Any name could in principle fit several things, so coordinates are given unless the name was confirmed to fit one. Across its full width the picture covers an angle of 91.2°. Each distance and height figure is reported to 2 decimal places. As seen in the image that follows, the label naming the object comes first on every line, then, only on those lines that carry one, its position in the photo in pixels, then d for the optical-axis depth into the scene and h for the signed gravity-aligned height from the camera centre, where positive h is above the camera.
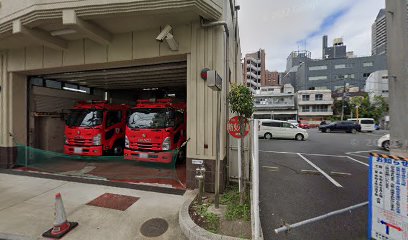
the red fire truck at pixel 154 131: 6.86 -0.44
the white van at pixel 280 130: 18.42 -1.08
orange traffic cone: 3.35 -1.83
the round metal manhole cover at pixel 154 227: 3.49 -1.99
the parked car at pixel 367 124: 29.08 -0.84
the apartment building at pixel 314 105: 48.19 +3.36
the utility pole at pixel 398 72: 2.94 +0.71
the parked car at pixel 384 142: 13.18 -1.60
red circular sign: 4.61 -0.22
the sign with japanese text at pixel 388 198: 2.71 -1.15
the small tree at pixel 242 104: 4.29 +0.32
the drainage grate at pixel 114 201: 4.44 -1.93
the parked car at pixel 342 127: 27.88 -1.17
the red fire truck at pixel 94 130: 7.83 -0.44
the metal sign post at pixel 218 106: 3.57 +0.31
